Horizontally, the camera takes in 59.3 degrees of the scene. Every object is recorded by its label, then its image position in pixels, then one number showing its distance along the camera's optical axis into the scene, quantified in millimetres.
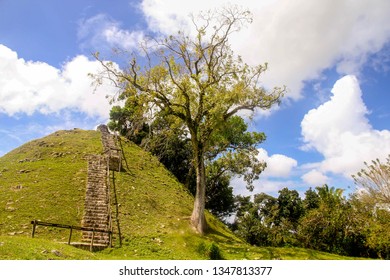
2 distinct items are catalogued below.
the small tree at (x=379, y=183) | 28094
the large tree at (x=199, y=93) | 27016
